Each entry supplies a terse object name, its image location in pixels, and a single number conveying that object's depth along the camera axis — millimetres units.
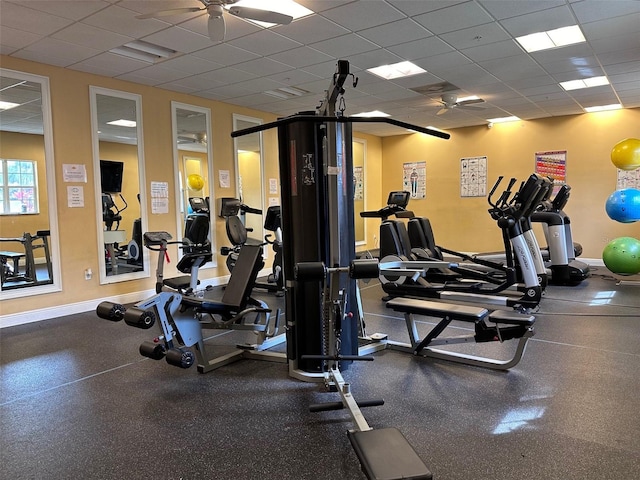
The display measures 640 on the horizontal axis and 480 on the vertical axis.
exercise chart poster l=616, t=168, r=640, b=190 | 7473
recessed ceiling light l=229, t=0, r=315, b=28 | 3508
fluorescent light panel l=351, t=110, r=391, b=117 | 7637
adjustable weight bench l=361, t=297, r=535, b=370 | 2926
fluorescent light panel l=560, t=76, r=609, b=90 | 5785
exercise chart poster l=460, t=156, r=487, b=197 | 9094
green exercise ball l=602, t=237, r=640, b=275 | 5785
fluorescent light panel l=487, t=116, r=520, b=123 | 8438
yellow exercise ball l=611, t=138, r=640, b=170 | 6137
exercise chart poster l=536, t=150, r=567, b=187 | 8188
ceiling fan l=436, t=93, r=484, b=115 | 6489
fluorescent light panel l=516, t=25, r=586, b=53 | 4176
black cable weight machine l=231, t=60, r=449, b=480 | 2703
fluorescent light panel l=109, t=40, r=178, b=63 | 4383
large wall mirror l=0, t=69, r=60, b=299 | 4727
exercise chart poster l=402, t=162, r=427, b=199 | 9883
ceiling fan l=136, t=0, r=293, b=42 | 3161
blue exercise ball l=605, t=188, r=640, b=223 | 5930
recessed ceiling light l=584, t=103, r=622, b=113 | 7336
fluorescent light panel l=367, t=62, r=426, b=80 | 5195
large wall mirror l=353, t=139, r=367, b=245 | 9898
